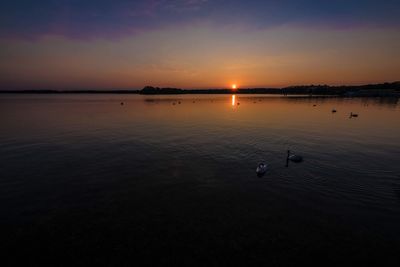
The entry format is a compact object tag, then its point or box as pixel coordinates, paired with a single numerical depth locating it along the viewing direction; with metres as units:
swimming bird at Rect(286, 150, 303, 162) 23.00
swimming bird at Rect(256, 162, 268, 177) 19.67
